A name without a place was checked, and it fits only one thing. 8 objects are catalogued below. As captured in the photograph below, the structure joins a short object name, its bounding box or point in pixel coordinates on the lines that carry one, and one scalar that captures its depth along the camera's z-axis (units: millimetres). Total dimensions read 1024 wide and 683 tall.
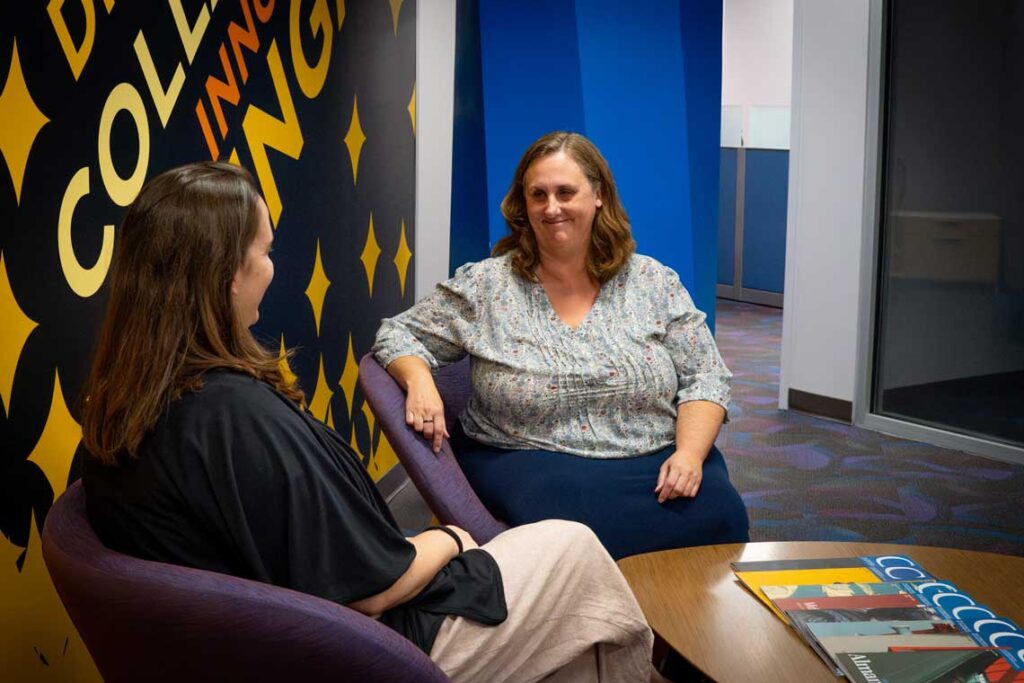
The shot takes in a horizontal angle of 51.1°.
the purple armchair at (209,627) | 1214
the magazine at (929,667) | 1590
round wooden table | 1682
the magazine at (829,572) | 1965
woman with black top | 1359
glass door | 4566
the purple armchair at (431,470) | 2316
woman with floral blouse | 2404
